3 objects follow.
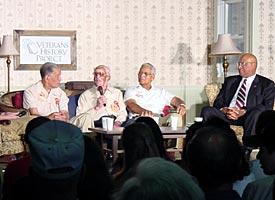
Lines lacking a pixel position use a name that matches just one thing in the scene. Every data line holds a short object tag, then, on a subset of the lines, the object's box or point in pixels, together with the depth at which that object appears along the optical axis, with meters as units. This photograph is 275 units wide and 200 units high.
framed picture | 9.81
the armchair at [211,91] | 9.41
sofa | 8.17
